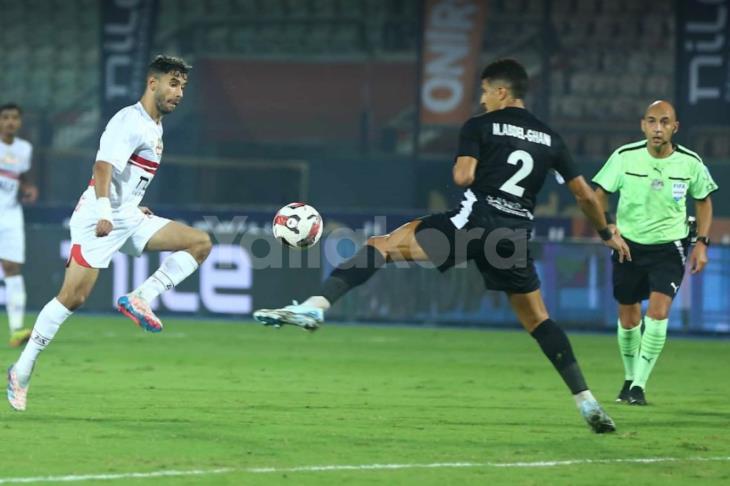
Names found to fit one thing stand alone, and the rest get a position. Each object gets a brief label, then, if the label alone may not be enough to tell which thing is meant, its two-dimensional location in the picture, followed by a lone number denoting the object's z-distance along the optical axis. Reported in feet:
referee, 67.36
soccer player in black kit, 52.75
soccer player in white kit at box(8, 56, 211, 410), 58.70
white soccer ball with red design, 59.06
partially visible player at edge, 97.14
